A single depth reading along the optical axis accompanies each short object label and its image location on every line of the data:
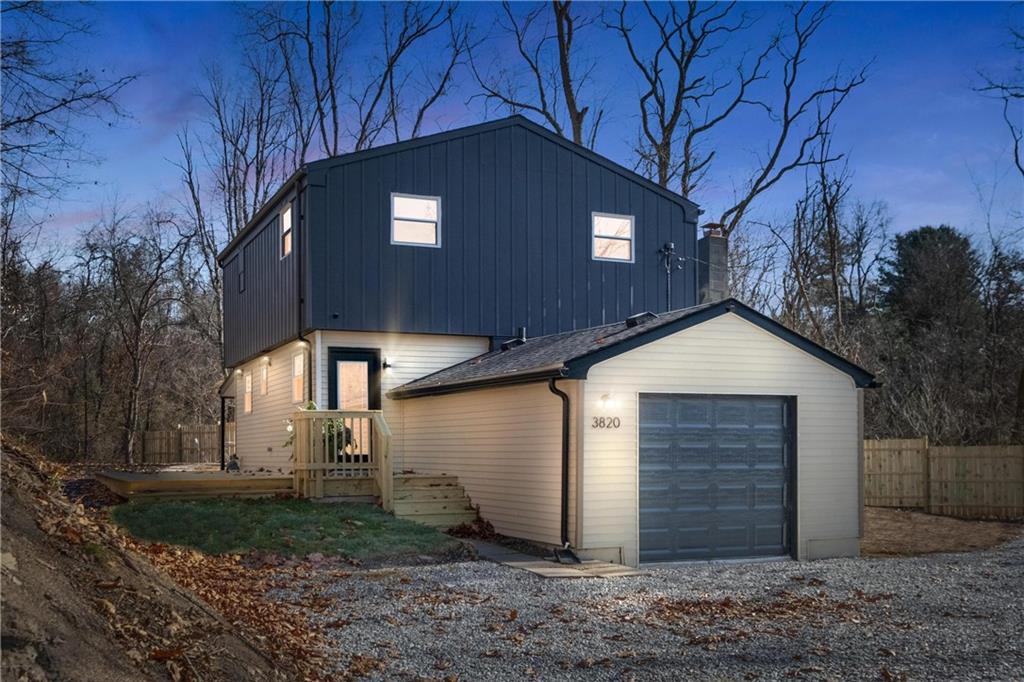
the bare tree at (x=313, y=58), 30.89
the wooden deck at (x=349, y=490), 15.05
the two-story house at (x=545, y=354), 12.77
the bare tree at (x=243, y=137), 32.06
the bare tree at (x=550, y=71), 28.59
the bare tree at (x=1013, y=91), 21.87
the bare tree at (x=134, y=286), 28.86
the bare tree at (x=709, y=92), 28.34
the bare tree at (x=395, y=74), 30.66
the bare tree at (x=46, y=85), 11.09
